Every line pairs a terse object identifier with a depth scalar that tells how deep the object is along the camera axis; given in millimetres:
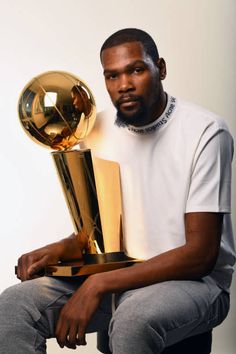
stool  3170
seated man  3021
